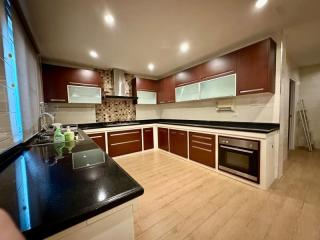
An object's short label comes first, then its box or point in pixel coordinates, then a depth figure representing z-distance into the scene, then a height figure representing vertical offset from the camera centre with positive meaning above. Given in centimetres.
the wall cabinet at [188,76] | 314 +87
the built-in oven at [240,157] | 200 -74
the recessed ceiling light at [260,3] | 150 +117
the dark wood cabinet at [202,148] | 257 -73
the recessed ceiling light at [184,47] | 246 +120
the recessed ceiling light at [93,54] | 266 +120
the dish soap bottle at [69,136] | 165 -25
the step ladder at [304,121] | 368 -35
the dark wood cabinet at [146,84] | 407 +87
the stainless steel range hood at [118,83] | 368 +84
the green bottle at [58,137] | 161 -25
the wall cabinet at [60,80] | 283 +78
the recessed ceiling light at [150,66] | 344 +121
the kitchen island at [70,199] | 41 -30
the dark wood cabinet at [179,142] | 314 -72
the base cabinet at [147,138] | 387 -71
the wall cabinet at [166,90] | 390 +66
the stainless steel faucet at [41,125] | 246 -15
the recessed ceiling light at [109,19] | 168 +118
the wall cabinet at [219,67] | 248 +86
